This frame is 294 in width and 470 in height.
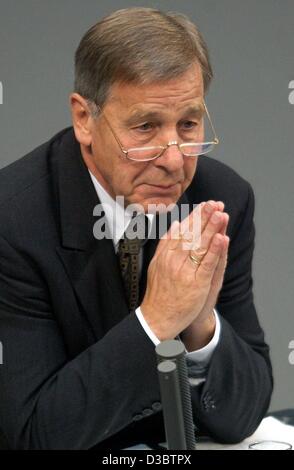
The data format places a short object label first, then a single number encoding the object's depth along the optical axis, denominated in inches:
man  121.2
